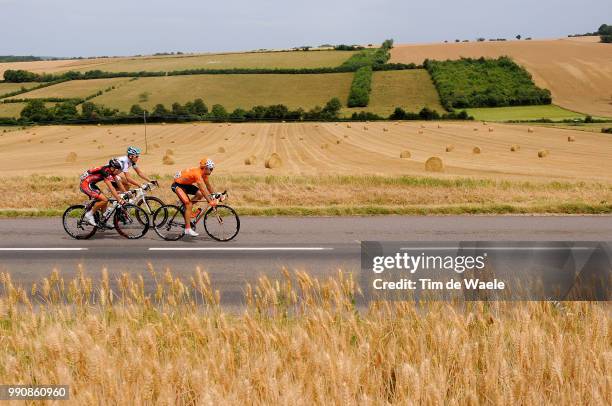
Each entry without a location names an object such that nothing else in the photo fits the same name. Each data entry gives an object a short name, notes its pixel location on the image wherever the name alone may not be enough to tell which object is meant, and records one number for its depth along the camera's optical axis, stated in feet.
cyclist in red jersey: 43.88
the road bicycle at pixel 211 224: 45.06
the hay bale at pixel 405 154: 118.01
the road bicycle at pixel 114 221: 45.96
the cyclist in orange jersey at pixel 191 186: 43.47
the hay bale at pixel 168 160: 112.16
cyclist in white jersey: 44.29
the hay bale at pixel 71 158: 123.65
